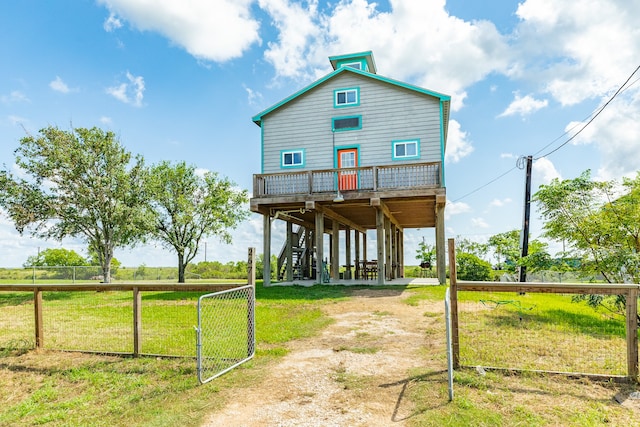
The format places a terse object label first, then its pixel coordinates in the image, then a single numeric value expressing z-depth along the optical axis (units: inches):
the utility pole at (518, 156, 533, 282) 576.1
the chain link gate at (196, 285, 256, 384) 213.5
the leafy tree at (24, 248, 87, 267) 1663.4
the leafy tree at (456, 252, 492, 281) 829.2
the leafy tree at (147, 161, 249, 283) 935.7
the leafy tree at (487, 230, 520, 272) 1030.0
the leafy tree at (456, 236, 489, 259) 1130.7
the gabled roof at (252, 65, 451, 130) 624.7
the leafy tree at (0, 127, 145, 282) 723.4
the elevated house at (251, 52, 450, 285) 583.5
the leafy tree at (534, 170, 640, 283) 357.4
